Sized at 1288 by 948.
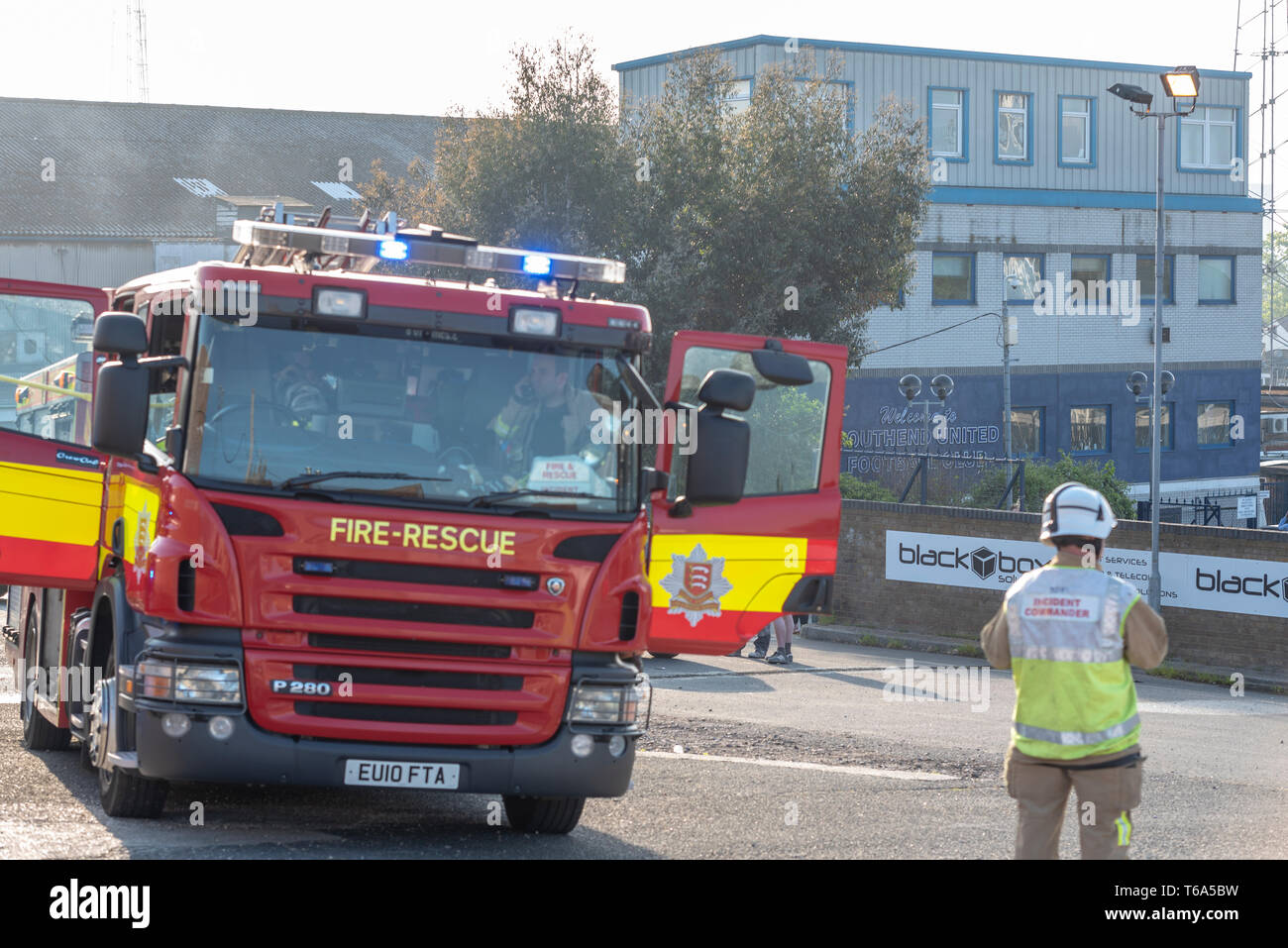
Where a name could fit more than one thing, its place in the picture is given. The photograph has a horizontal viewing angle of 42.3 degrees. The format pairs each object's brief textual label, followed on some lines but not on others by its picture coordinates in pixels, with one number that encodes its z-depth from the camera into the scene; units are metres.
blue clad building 38.59
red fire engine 7.30
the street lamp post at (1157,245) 19.92
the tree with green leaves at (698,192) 24.06
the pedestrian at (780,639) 18.47
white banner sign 19.88
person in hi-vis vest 5.95
